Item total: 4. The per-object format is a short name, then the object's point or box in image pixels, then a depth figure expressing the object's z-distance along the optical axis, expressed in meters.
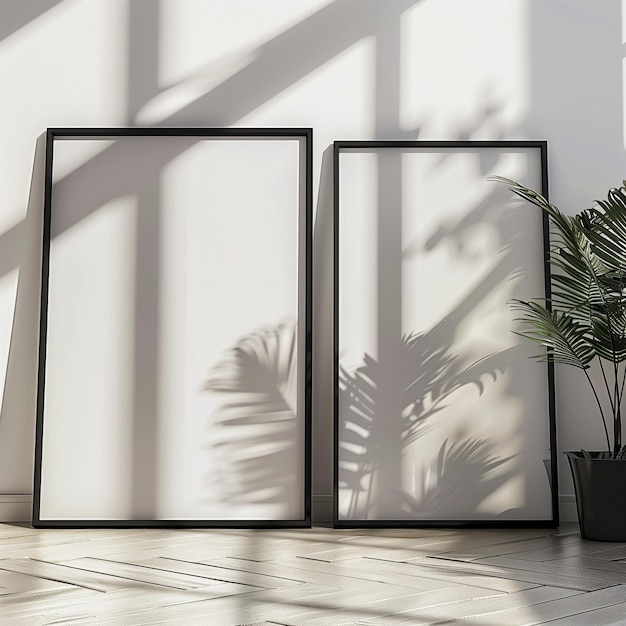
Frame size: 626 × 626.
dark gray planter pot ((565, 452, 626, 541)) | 2.59
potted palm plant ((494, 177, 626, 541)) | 2.61
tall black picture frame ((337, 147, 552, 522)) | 2.95
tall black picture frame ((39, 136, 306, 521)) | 2.95
